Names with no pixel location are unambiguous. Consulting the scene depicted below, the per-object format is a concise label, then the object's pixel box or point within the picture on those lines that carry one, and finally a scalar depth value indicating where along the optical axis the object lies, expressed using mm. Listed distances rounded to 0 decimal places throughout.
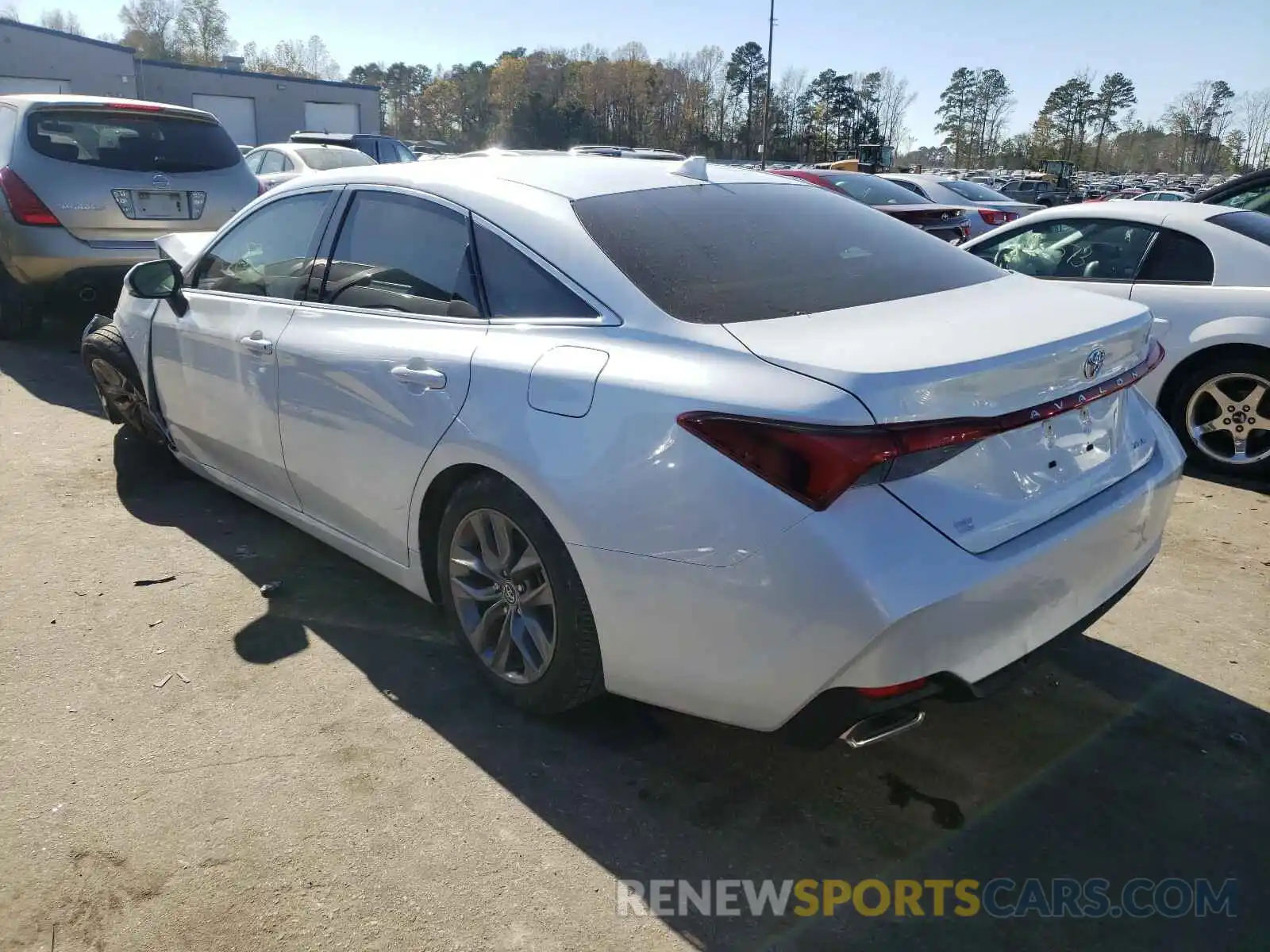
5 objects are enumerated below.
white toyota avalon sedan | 2049
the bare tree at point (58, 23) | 92031
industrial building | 33156
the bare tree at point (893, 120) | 89812
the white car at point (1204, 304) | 5094
